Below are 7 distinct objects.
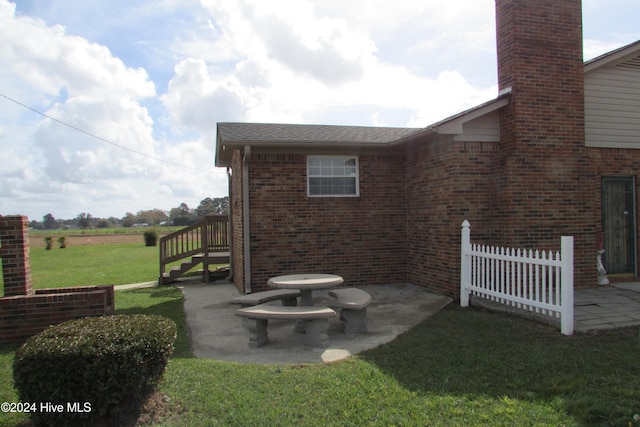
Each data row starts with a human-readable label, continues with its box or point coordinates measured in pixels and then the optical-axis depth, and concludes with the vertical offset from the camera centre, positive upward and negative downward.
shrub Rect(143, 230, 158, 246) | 32.56 -1.54
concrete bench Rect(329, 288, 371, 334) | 6.10 -1.48
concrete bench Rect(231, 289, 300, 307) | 6.53 -1.32
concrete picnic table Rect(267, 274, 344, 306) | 6.31 -1.04
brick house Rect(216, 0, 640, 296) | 8.01 +0.75
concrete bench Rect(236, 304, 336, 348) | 5.56 -1.45
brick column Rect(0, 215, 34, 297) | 5.93 -0.47
